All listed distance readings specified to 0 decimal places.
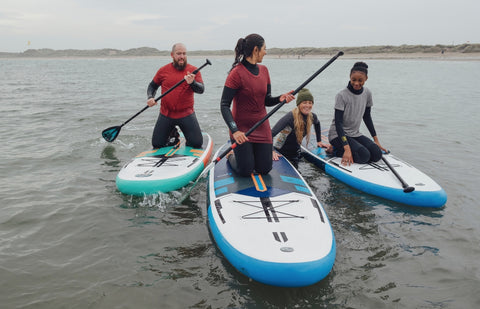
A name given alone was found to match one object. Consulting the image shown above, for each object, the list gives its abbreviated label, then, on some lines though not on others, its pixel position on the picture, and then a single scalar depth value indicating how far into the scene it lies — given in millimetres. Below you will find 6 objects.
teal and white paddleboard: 5324
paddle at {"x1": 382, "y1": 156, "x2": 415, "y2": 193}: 5079
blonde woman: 6070
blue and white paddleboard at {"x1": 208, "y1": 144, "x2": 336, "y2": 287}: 3102
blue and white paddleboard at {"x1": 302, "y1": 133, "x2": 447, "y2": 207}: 5109
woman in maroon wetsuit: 4547
